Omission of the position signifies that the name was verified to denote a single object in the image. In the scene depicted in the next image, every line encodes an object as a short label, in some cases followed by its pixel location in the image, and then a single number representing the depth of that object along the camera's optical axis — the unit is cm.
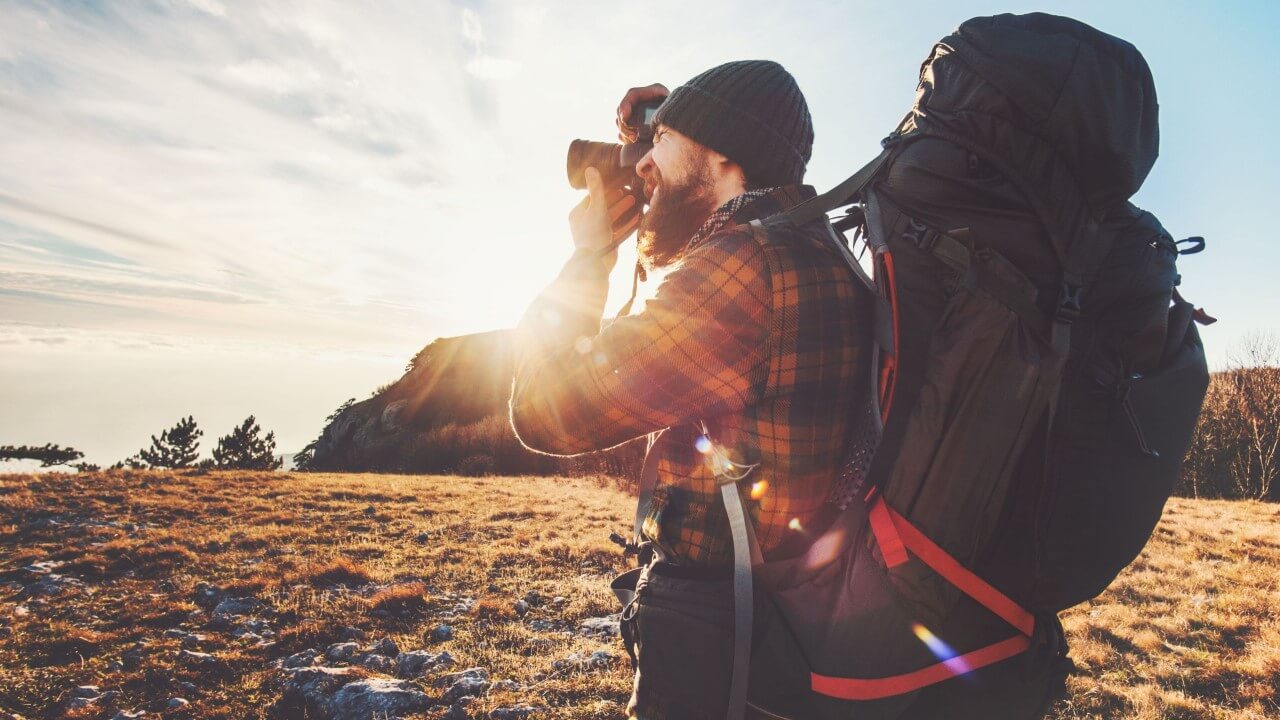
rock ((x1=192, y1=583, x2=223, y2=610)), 541
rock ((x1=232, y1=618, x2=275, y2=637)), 482
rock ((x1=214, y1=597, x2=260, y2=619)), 520
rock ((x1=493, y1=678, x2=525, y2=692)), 413
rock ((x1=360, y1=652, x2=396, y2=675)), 430
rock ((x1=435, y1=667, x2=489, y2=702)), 403
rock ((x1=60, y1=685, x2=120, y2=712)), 365
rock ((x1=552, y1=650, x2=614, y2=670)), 447
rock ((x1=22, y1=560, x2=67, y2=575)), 586
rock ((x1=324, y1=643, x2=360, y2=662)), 441
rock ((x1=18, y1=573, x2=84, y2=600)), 541
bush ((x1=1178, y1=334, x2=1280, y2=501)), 2305
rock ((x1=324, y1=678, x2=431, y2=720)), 371
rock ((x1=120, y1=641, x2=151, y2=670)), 421
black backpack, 123
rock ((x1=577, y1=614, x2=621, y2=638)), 513
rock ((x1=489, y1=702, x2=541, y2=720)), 378
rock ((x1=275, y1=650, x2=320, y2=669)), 432
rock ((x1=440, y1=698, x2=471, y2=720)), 375
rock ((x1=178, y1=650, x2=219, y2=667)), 427
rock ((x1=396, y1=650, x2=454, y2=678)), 431
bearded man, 139
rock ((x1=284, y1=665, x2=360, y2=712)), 384
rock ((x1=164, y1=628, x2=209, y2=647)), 462
